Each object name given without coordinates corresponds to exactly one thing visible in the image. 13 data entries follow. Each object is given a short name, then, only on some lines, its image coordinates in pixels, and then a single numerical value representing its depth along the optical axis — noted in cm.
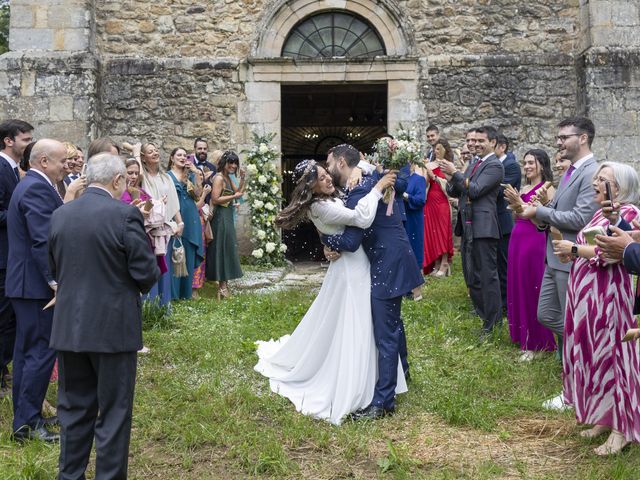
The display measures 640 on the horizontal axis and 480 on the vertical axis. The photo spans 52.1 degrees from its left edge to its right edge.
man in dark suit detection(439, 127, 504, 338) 594
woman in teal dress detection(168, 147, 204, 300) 777
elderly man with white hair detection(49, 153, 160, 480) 309
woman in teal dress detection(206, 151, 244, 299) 828
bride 442
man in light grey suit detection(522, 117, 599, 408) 439
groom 439
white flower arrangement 1058
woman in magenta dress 568
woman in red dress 942
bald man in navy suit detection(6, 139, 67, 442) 394
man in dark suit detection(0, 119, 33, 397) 447
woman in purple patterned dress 367
